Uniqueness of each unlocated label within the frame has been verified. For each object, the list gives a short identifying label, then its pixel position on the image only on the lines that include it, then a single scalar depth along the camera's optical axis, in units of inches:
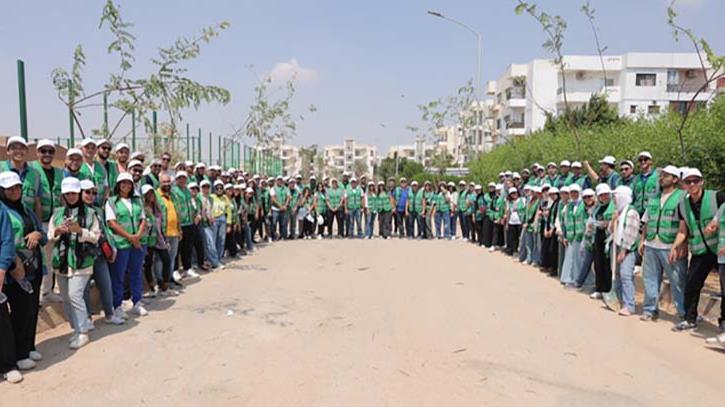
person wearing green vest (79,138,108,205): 263.1
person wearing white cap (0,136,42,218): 213.6
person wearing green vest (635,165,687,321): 261.1
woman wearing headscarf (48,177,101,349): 215.2
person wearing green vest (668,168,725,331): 245.4
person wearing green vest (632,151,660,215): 326.3
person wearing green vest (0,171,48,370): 184.9
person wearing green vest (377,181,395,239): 657.0
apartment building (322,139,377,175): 5088.6
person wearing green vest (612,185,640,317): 284.8
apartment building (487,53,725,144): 1765.5
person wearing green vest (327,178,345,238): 643.5
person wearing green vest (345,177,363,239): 650.8
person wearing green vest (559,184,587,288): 352.2
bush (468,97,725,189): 376.5
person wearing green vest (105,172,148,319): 255.0
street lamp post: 912.9
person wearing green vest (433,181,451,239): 653.9
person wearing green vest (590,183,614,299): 309.0
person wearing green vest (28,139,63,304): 227.0
